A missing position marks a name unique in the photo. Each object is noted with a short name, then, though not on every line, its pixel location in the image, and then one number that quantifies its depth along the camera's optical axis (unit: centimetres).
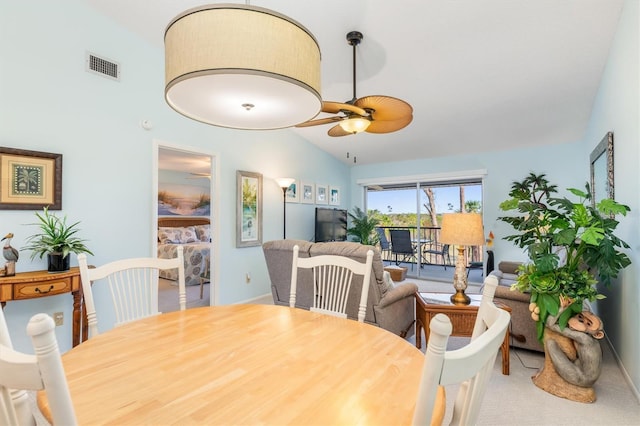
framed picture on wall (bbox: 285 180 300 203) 554
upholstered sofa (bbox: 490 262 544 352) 276
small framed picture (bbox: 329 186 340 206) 668
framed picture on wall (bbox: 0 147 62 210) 261
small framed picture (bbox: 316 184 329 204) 630
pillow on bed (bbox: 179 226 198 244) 679
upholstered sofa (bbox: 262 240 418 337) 275
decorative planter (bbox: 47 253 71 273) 261
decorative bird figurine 241
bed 518
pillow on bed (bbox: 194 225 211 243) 714
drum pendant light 96
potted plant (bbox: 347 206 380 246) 663
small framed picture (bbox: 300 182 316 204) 585
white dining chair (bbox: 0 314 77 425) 54
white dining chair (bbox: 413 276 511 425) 57
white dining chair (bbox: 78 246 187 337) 156
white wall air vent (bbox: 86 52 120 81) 308
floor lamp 511
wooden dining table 81
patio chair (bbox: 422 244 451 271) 686
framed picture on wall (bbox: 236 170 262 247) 454
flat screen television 602
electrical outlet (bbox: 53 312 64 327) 287
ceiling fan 225
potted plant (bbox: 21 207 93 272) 262
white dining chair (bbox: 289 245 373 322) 179
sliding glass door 632
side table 253
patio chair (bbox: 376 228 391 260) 716
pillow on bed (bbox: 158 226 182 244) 657
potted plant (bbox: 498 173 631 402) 214
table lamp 250
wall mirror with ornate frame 296
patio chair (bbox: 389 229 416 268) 655
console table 233
